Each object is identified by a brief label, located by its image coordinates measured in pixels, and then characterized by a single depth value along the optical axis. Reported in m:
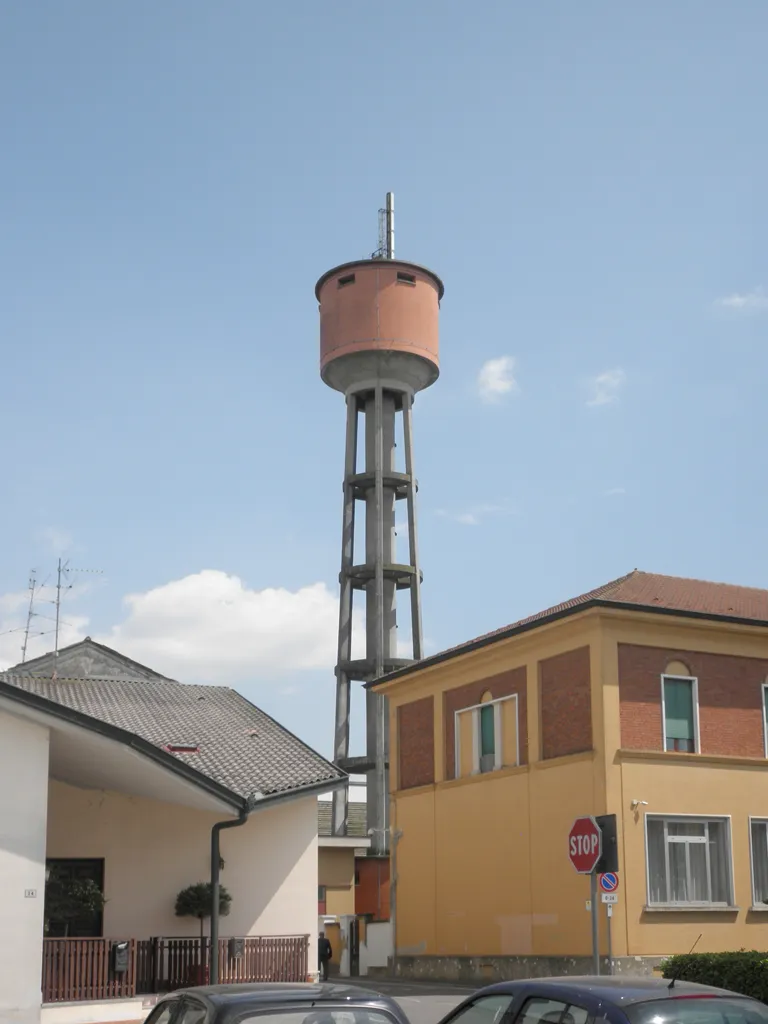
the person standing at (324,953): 34.90
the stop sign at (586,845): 16.47
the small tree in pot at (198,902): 20.25
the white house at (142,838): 17.03
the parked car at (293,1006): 7.52
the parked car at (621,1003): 7.87
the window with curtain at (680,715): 30.05
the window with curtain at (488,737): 33.84
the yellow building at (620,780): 29.08
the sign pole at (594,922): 15.07
